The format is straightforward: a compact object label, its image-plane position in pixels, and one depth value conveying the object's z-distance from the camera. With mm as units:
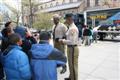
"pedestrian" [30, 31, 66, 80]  2077
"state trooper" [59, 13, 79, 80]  3280
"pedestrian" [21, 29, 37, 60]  2811
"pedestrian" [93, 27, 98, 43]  11796
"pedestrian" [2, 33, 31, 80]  2001
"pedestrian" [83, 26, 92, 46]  10100
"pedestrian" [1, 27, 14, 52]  2970
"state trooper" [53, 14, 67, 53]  4033
